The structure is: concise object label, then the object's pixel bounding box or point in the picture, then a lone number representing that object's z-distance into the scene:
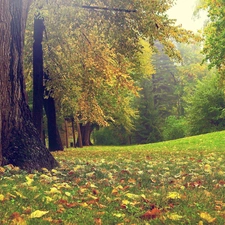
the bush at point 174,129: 47.00
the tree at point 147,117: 48.88
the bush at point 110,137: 51.94
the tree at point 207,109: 42.00
